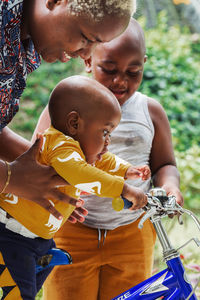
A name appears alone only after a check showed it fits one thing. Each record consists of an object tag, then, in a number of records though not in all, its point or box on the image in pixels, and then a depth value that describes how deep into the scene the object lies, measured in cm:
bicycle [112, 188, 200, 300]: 152
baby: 161
